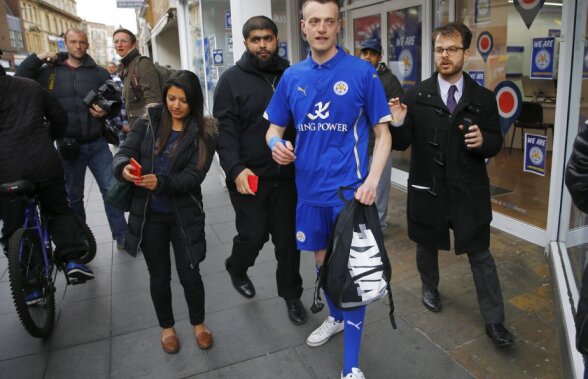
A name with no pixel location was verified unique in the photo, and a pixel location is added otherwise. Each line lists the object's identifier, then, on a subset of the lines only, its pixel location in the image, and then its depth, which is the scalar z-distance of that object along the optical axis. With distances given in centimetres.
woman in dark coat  285
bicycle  309
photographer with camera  430
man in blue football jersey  247
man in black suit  286
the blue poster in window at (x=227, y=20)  786
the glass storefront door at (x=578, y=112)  356
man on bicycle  331
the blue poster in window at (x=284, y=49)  898
